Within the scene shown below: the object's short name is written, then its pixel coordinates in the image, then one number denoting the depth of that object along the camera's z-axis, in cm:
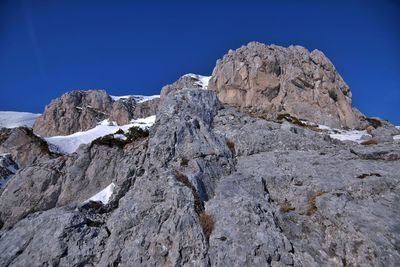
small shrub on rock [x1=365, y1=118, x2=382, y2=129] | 5236
